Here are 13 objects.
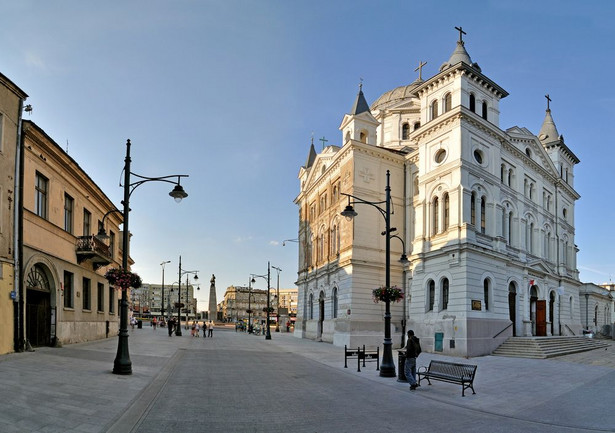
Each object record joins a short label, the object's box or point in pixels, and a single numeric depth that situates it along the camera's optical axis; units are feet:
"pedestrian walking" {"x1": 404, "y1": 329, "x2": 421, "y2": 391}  48.78
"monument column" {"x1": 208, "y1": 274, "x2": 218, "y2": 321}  284.20
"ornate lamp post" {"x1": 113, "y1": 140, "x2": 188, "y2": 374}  50.04
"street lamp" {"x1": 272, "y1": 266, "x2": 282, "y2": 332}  221.03
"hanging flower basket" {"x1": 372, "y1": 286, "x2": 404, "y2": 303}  61.36
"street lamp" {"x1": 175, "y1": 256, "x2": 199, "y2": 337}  161.24
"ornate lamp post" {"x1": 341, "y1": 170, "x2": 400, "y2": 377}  56.44
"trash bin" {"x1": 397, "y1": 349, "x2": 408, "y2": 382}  52.33
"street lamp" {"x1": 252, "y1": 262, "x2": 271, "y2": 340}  145.73
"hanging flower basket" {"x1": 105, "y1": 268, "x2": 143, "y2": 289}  54.34
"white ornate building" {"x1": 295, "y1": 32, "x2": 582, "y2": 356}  94.73
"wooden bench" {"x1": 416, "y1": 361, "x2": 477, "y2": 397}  44.85
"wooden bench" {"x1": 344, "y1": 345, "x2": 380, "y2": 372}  63.83
